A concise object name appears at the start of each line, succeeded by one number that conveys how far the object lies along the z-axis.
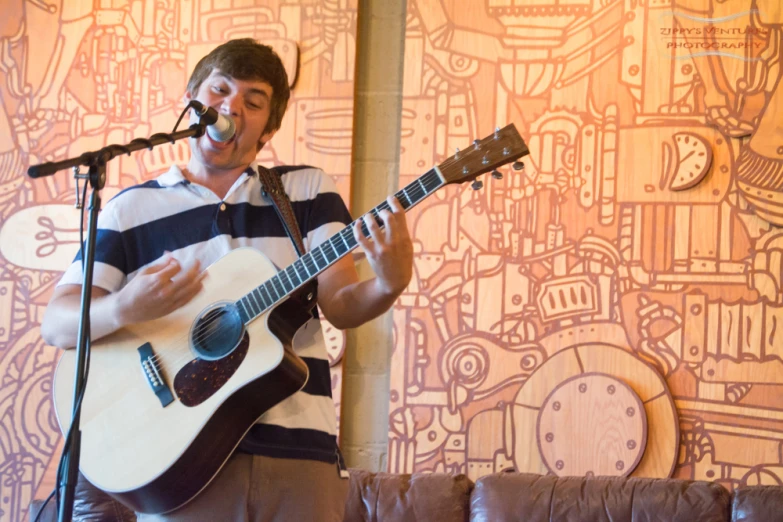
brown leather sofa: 4.71
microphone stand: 3.51
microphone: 3.84
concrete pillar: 5.20
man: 3.77
